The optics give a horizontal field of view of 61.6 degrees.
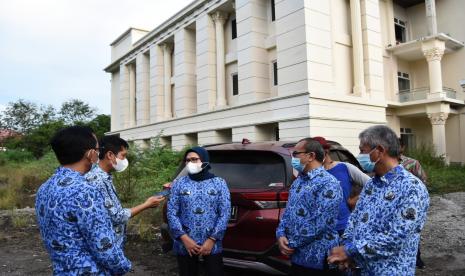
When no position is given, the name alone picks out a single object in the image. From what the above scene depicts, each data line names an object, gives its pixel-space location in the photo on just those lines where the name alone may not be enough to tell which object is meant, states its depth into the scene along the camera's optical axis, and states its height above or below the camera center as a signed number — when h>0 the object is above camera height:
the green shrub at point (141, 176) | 10.36 -0.65
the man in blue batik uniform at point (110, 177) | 2.75 -0.14
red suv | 3.79 -0.47
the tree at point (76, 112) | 52.81 +6.25
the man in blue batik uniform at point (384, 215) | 2.23 -0.39
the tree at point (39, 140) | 39.31 +1.87
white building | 15.82 +4.00
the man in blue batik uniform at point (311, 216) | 2.94 -0.50
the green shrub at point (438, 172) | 13.81 -1.07
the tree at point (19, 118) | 46.47 +4.83
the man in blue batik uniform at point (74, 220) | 2.18 -0.36
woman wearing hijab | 3.44 -0.56
